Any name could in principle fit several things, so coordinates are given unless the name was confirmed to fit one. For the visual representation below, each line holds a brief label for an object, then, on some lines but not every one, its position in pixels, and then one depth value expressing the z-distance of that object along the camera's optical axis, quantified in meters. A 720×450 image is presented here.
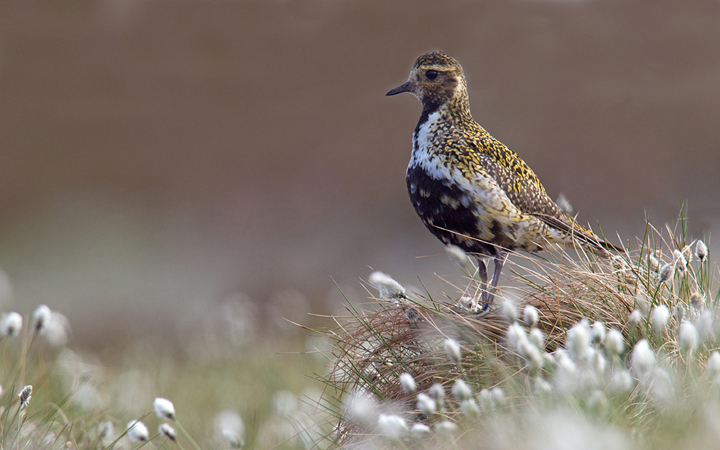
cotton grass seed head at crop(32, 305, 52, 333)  7.80
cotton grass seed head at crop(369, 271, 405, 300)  7.52
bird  9.19
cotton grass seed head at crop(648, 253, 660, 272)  7.91
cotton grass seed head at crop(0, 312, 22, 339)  7.60
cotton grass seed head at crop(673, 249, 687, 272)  7.42
